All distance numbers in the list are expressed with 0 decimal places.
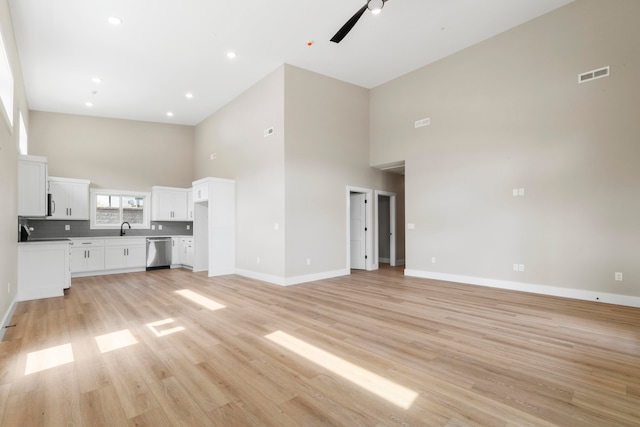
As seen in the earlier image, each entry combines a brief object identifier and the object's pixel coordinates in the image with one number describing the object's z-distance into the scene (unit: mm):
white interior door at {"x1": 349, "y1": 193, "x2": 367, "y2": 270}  7722
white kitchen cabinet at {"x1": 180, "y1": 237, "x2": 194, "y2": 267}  8184
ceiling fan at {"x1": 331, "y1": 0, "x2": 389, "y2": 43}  3346
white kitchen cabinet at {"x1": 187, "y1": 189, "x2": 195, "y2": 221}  8766
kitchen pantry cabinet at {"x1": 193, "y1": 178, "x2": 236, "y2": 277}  6988
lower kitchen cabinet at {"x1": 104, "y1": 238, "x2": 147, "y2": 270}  7570
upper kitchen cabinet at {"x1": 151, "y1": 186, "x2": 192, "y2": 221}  8664
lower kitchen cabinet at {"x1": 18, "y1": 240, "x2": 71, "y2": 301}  4938
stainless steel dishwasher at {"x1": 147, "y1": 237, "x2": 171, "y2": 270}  8172
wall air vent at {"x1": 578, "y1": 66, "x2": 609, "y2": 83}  4488
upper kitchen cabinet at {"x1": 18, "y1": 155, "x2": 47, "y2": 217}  5195
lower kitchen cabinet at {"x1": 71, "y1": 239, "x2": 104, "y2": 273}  7137
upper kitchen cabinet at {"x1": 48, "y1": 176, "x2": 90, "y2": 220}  7270
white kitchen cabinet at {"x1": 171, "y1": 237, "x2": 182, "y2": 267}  8547
